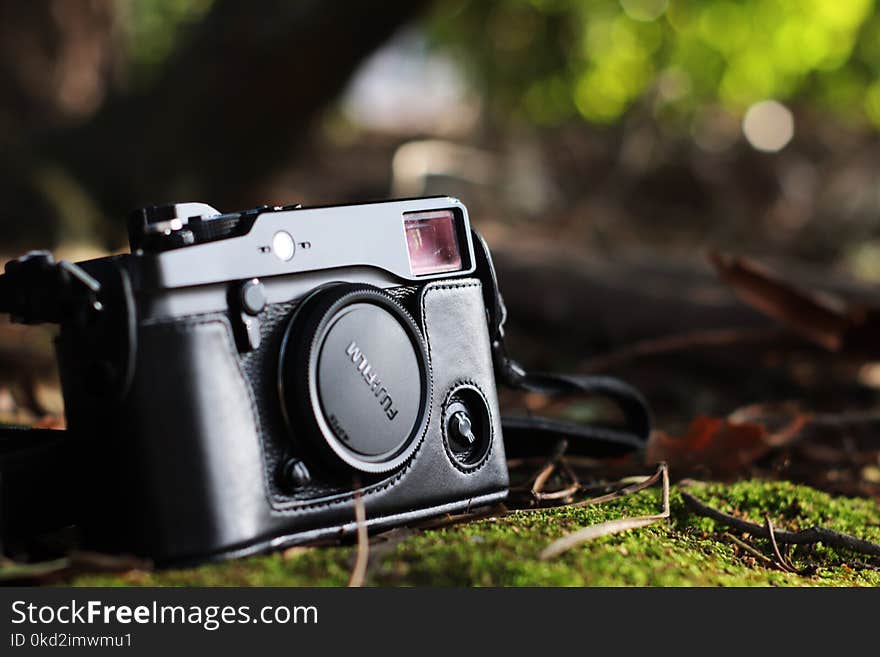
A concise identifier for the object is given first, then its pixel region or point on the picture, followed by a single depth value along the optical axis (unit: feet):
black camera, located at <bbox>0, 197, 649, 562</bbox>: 2.04
